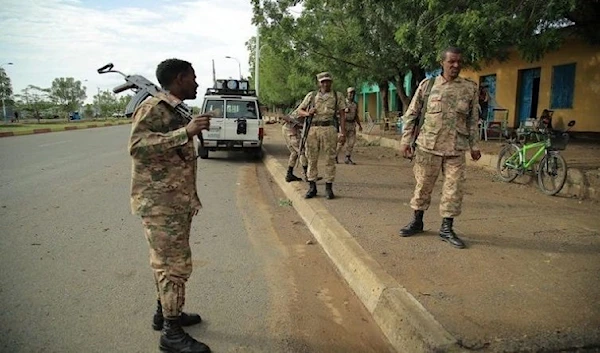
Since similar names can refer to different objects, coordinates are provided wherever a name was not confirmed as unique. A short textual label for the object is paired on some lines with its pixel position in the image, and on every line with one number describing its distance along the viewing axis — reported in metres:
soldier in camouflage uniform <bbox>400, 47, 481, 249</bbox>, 4.11
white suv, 11.44
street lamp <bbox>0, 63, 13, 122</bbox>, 48.77
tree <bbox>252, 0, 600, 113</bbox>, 5.73
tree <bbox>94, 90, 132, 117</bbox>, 67.25
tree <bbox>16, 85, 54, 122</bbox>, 52.98
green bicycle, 6.34
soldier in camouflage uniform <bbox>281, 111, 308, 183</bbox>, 7.85
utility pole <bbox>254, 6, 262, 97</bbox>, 26.03
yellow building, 12.75
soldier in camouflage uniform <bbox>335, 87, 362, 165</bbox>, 10.08
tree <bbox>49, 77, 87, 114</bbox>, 59.34
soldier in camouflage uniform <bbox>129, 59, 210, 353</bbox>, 2.48
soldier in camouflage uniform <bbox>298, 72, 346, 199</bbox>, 6.22
